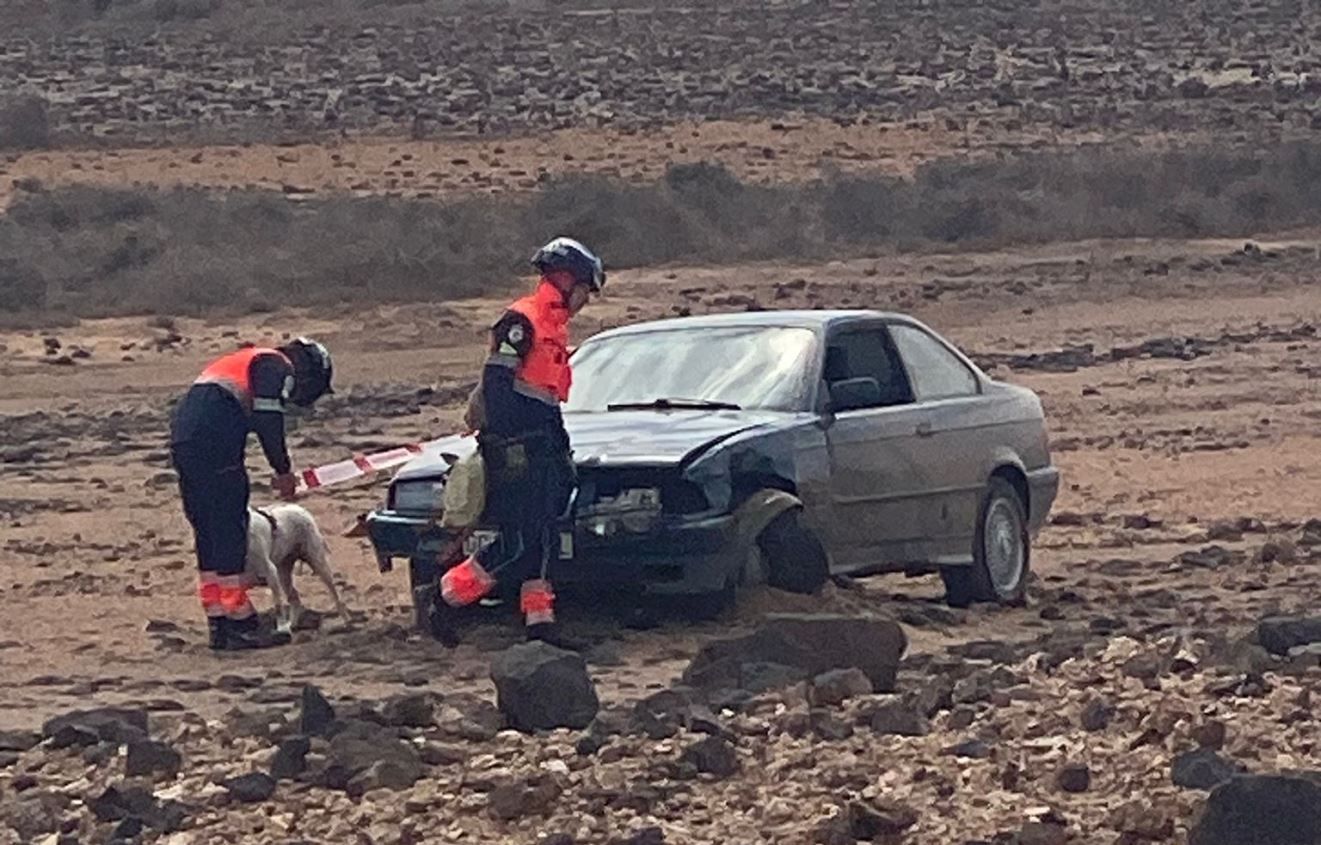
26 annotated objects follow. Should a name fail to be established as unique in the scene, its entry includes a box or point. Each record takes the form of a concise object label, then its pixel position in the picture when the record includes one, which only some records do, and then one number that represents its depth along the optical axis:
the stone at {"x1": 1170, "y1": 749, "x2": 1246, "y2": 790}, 9.35
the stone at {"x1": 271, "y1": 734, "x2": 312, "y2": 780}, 10.37
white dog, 14.91
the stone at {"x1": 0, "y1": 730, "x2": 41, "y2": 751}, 11.42
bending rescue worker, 14.70
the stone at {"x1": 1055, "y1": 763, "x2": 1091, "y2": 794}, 9.60
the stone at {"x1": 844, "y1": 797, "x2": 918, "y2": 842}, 9.23
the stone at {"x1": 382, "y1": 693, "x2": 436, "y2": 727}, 11.19
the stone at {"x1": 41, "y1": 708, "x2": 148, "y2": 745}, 11.20
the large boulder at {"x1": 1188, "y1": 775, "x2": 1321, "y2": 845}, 8.50
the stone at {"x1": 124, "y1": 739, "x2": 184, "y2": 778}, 10.59
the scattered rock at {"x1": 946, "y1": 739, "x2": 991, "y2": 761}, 10.12
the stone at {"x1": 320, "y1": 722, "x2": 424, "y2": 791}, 10.18
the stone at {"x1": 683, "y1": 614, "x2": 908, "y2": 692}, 12.05
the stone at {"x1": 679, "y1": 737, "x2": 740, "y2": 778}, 10.16
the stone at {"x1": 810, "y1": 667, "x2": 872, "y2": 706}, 11.24
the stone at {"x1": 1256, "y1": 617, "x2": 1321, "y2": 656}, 11.88
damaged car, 14.13
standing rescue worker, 13.80
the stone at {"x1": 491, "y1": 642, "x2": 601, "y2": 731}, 11.12
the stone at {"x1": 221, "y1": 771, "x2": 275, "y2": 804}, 10.11
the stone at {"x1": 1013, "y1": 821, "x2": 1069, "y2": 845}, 9.05
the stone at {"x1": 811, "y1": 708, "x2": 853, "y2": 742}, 10.57
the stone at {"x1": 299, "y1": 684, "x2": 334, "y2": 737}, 10.99
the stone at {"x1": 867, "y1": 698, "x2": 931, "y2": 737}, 10.59
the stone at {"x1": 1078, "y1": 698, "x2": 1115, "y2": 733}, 10.41
